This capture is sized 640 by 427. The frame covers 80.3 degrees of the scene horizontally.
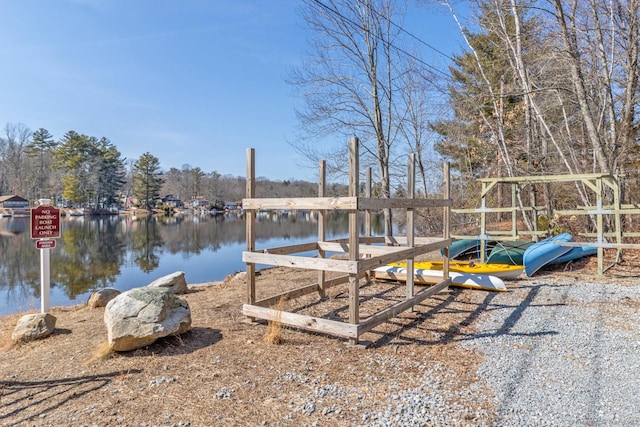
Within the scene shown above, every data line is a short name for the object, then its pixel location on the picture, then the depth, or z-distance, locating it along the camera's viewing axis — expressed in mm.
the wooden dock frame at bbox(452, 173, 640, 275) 7316
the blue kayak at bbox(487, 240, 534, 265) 8734
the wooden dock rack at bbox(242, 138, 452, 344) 4090
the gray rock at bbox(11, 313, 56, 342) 4813
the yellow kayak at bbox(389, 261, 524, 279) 7355
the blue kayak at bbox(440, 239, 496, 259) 9711
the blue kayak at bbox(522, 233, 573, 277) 7883
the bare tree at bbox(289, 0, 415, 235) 12281
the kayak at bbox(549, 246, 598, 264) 8586
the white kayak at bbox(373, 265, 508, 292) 6660
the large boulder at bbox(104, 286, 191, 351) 3961
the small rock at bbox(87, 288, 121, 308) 6926
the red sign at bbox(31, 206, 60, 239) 5703
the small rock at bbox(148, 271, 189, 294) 7888
